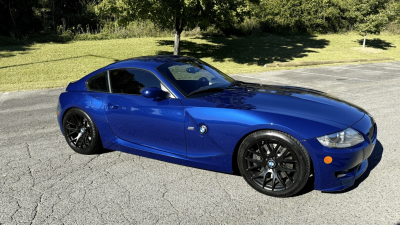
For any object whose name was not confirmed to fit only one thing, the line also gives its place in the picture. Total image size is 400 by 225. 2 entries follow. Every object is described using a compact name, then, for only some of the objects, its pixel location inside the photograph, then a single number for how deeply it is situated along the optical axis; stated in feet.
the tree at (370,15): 82.58
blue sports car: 10.72
